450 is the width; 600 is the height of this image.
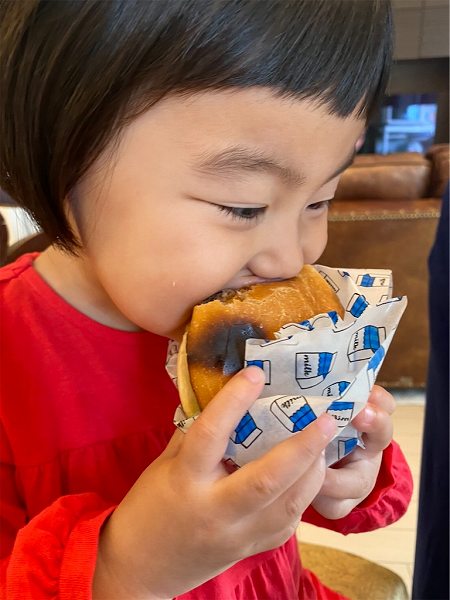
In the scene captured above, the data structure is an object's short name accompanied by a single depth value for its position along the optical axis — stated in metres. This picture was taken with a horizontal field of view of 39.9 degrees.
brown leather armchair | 2.62
